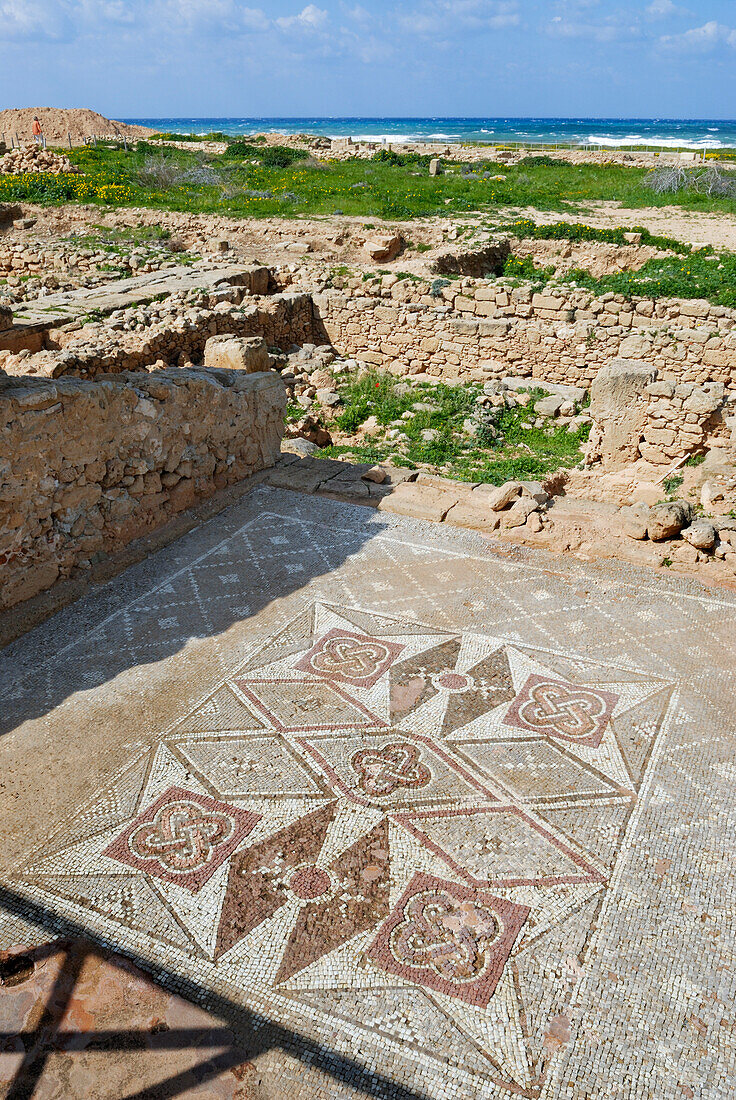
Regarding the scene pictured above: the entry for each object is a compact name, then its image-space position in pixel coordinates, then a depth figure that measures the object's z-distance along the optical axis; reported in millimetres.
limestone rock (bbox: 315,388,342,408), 10469
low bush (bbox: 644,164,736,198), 22297
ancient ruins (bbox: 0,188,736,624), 5102
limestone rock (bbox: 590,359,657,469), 8250
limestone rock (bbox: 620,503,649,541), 5730
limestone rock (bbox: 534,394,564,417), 10109
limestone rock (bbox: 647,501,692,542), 5598
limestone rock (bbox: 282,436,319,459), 8078
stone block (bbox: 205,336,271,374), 8477
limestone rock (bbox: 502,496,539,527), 5988
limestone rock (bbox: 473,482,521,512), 6219
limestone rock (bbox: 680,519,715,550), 5430
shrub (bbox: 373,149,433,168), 28844
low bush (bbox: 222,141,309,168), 26688
